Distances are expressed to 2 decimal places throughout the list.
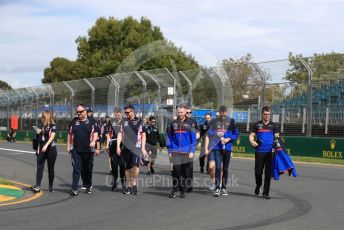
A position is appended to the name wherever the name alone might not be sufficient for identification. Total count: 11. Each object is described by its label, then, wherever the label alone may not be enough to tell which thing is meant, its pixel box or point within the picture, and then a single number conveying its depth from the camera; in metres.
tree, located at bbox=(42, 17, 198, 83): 50.72
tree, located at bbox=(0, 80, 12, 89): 136.12
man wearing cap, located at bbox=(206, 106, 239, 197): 11.88
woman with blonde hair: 12.11
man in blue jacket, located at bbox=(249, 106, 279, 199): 11.52
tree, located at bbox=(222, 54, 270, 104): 26.52
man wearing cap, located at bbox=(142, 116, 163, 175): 16.70
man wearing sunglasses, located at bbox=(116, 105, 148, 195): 11.98
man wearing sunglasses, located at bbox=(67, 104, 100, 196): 11.98
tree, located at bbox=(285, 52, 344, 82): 24.27
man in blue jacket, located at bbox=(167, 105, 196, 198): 11.51
